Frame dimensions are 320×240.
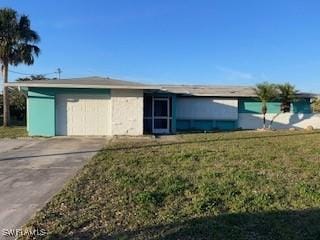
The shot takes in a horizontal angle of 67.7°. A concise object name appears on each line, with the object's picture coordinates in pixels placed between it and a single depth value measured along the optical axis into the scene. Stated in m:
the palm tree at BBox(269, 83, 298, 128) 15.05
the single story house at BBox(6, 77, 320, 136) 11.78
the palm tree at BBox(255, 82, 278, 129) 14.81
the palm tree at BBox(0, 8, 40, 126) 17.03
